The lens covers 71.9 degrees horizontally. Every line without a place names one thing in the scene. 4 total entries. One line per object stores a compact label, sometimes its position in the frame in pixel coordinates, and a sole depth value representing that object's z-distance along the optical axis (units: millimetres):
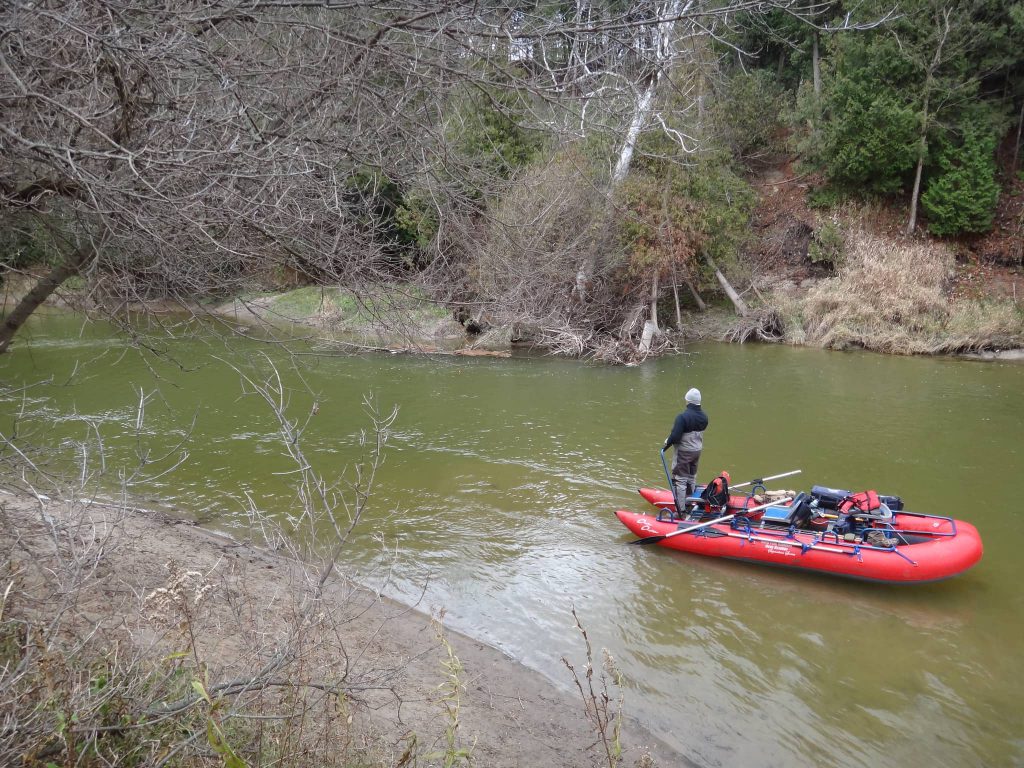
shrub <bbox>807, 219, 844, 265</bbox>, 21719
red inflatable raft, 6316
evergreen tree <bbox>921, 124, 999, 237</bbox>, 20344
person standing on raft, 7676
